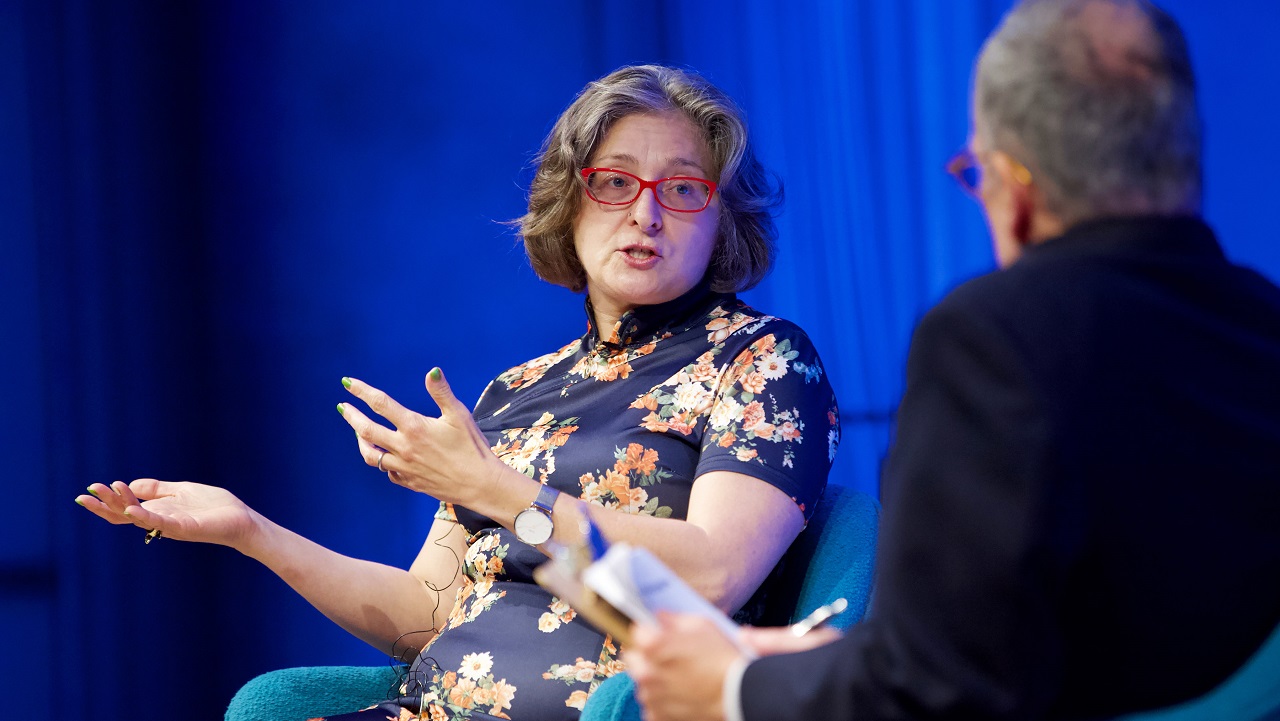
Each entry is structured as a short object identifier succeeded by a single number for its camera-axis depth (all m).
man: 4.20
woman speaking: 4.87
